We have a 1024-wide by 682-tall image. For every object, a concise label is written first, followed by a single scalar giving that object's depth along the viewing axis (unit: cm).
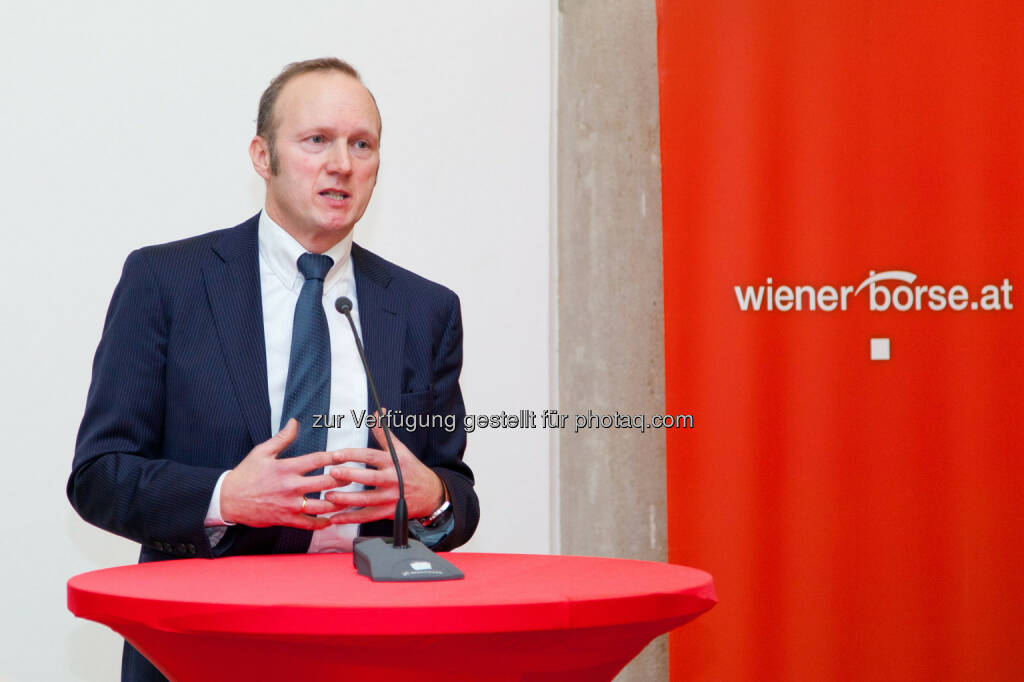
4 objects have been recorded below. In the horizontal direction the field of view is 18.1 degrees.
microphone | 319
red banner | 425
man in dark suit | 341
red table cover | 305
